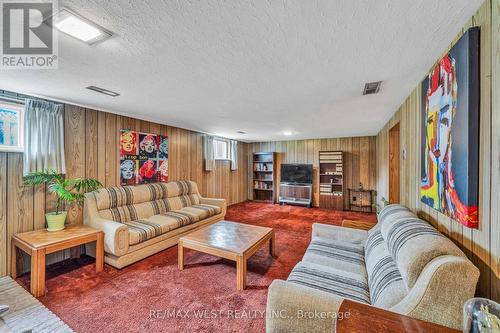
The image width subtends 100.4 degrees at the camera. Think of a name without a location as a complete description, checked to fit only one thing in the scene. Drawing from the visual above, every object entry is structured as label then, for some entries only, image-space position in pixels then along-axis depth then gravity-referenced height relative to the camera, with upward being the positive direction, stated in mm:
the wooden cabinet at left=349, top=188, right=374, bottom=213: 5777 -961
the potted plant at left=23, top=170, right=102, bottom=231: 2418 -250
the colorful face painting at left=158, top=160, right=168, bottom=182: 4230 -86
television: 6457 -244
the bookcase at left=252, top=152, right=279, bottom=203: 7020 -354
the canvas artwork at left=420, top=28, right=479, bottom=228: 1096 +206
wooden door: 3475 +22
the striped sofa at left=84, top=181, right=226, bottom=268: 2598 -827
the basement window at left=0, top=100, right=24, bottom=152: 2359 +457
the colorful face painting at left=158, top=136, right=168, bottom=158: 4199 +368
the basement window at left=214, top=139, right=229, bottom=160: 6098 +513
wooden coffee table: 2195 -905
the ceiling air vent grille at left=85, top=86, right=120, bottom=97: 2236 +836
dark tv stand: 6352 -879
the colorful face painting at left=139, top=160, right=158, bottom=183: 3862 -99
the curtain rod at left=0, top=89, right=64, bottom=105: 2302 +785
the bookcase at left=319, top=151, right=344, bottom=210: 6020 -407
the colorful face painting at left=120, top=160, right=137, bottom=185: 3561 -94
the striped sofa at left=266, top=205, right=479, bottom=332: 935 -687
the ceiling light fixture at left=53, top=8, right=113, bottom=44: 1144 +819
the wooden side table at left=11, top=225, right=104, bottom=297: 2037 -834
